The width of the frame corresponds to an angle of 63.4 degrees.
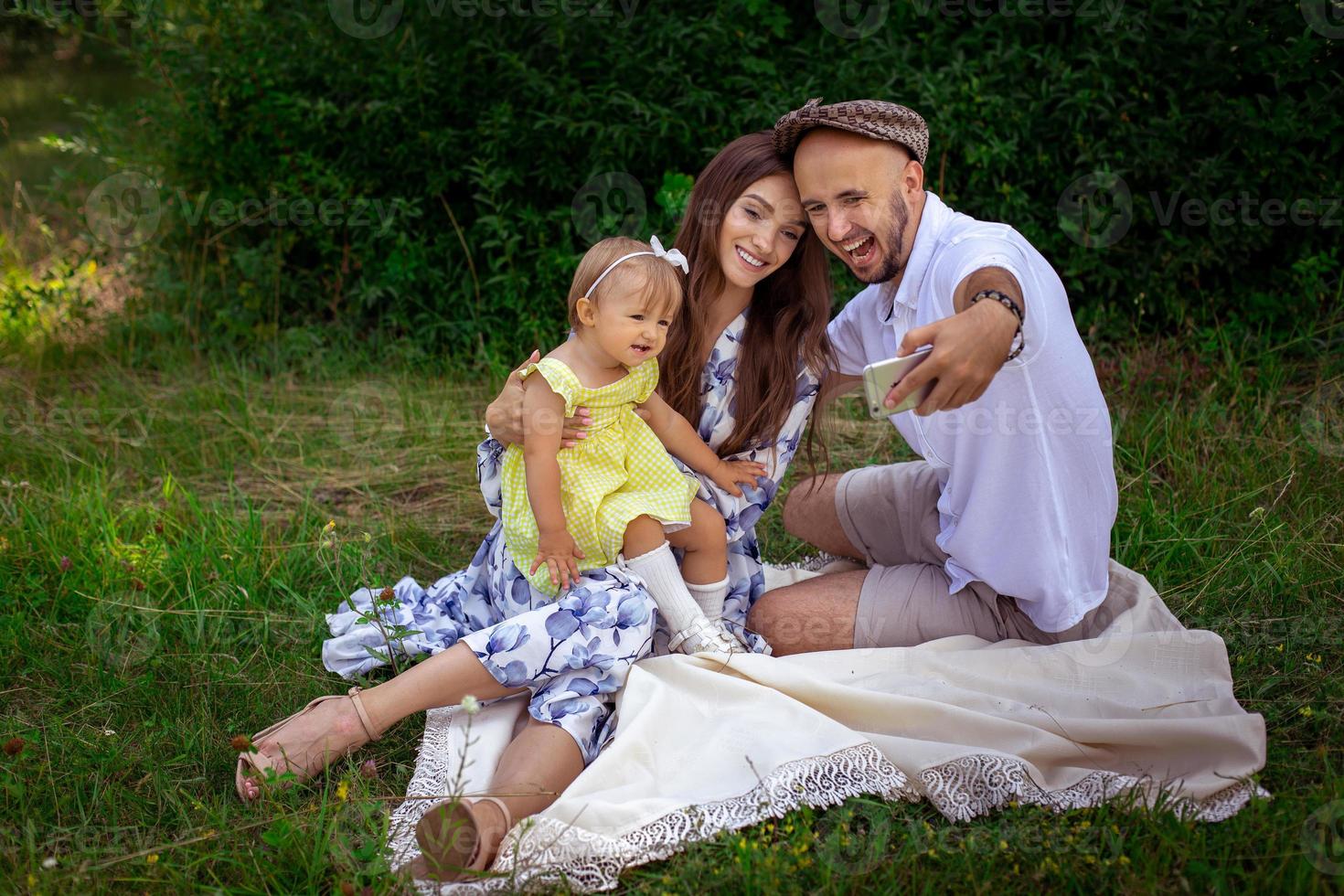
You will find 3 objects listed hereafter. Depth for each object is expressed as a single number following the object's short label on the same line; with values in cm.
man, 264
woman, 259
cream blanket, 233
